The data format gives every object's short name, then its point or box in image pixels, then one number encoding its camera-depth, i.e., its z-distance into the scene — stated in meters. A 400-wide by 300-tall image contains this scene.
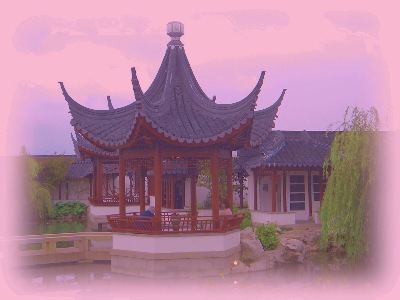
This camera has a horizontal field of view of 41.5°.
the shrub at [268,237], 13.87
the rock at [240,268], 11.92
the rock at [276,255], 13.29
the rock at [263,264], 12.46
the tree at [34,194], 25.06
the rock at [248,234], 13.27
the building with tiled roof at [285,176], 18.14
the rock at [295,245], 14.06
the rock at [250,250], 12.78
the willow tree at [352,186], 10.78
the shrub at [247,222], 17.45
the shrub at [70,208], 28.27
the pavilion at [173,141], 11.19
